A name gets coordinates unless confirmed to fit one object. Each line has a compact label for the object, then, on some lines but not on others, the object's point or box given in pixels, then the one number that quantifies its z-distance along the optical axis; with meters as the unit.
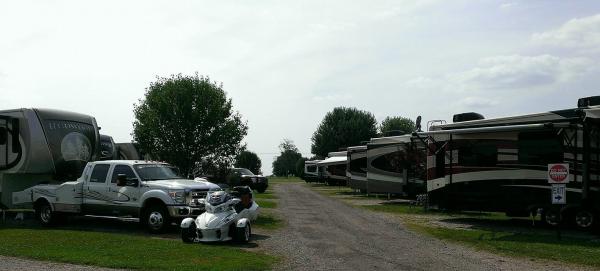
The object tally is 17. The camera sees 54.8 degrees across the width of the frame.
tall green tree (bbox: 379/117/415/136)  85.50
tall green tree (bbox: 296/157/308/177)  85.34
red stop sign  13.62
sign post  13.63
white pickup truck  14.95
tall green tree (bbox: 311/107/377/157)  70.31
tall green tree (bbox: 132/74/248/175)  20.12
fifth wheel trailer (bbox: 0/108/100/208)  17.48
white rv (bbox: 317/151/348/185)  46.00
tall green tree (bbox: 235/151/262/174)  82.20
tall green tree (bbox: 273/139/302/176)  115.25
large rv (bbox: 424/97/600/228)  14.87
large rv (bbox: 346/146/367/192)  33.50
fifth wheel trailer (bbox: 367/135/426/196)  25.05
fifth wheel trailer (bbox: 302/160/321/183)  58.66
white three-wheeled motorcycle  13.08
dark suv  36.76
